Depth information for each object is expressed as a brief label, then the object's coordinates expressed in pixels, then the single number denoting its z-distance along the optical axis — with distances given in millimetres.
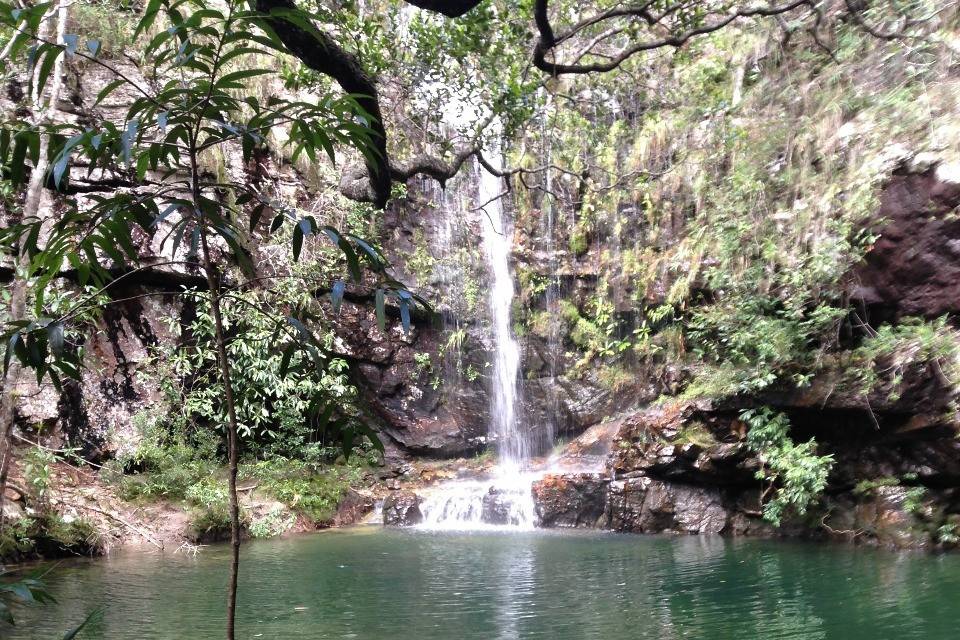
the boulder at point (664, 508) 9734
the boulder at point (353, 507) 11430
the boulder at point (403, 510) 11297
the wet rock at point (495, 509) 11188
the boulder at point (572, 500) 10586
